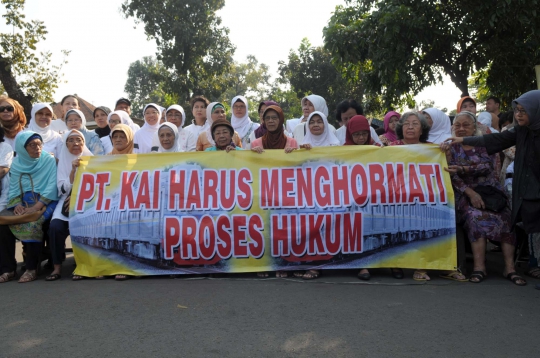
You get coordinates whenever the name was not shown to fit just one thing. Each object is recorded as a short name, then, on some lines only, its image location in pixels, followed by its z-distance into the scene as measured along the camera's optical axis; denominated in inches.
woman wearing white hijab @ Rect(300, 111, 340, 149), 227.6
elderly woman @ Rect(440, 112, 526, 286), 194.7
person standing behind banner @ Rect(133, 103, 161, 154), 259.8
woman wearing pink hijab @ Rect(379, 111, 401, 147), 270.0
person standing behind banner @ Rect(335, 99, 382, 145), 264.2
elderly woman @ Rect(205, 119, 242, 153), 217.8
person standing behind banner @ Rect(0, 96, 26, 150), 228.7
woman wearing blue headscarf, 209.9
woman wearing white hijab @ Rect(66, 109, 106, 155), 248.4
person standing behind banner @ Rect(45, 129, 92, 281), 208.7
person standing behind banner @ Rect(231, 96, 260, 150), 277.9
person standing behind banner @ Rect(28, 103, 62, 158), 246.4
